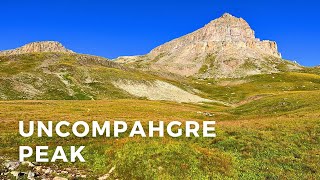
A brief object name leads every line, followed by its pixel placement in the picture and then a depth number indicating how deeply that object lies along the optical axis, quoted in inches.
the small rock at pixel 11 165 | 733.8
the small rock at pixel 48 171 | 725.2
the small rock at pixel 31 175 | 682.7
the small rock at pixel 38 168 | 733.7
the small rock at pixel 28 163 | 755.4
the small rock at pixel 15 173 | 686.1
